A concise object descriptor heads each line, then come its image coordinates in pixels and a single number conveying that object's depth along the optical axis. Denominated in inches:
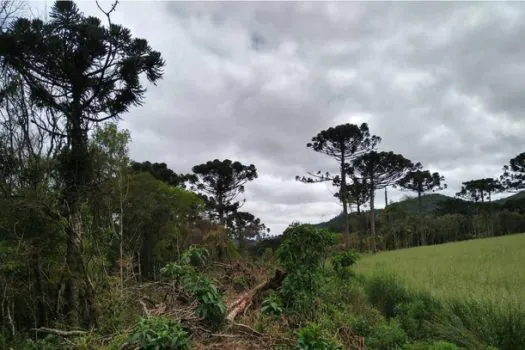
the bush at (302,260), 295.4
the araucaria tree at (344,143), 1190.9
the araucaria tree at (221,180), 1216.8
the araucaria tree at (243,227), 1339.8
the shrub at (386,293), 346.3
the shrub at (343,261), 414.6
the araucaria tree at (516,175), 1802.9
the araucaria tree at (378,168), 1348.4
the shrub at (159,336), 161.0
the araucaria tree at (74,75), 385.1
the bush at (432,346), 187.3
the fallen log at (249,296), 241.0
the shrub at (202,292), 197.6
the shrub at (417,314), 258.2
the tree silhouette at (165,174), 1115.3
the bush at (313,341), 168.9
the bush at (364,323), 249.8
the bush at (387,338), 226.3
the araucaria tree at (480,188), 1986.8
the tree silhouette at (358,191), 1407.5
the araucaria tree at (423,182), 1636.3
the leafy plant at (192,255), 224.4
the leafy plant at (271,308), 250.8
